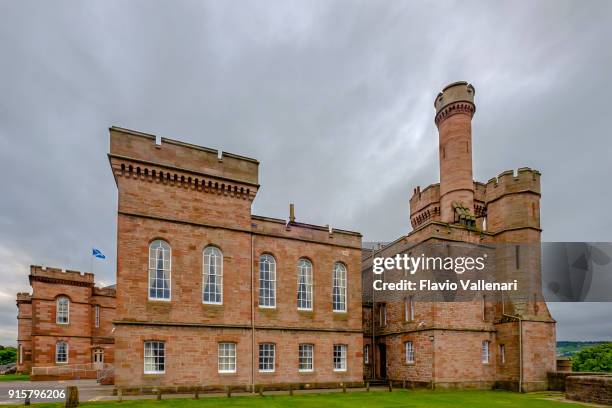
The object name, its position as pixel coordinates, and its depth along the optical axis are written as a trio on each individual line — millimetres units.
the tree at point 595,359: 53844
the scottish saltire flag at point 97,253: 32703
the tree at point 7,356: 71850
